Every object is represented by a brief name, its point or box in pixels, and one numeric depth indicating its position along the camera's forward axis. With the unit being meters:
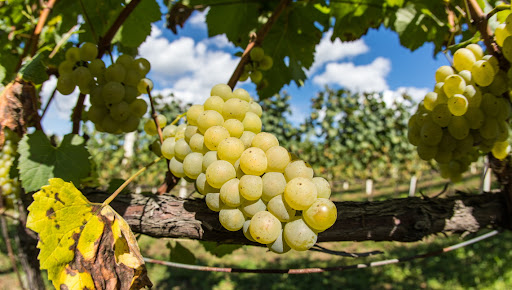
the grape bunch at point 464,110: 0.25
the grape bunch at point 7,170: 0.35
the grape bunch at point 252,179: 0.17
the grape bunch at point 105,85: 0.26
